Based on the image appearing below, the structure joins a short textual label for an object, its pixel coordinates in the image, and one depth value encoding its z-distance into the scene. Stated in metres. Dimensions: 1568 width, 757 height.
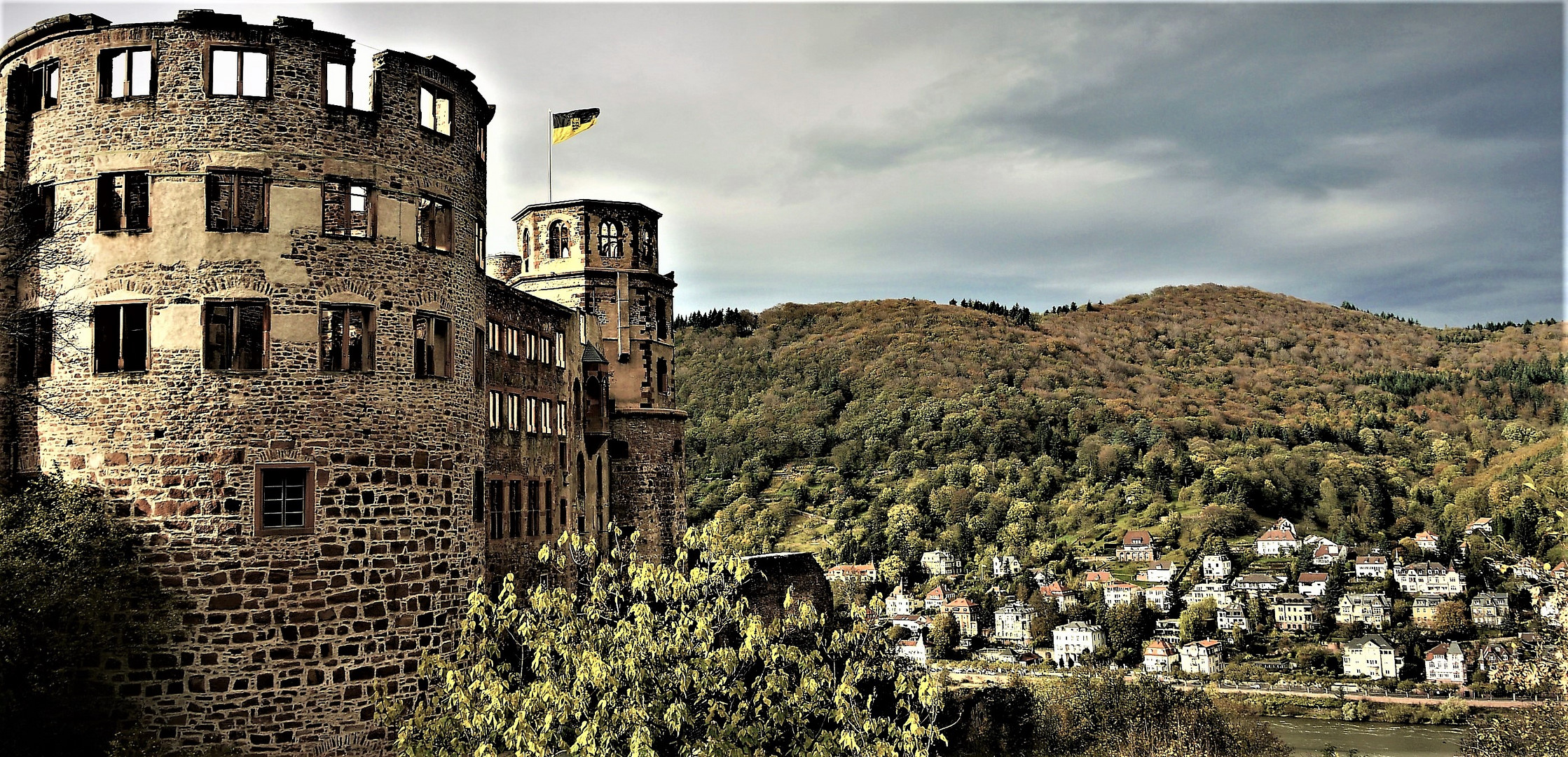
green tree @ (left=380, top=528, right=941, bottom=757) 14.16
